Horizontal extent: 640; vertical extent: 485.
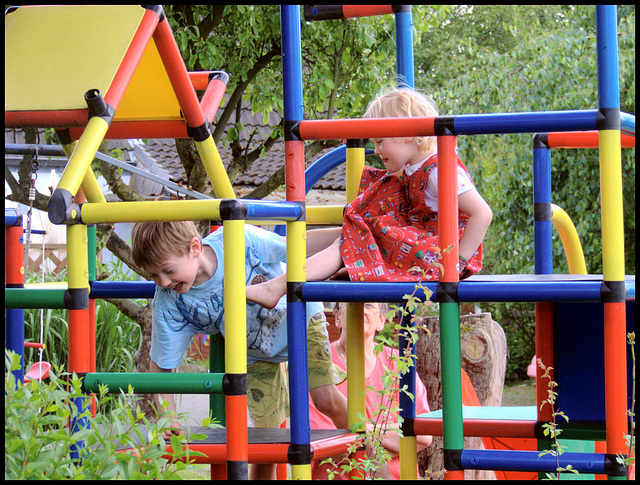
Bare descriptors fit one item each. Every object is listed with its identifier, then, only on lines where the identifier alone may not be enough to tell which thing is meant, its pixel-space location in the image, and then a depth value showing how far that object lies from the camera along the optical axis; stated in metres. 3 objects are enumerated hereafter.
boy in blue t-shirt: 4.58
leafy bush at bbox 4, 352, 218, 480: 2.09
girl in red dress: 4.25
